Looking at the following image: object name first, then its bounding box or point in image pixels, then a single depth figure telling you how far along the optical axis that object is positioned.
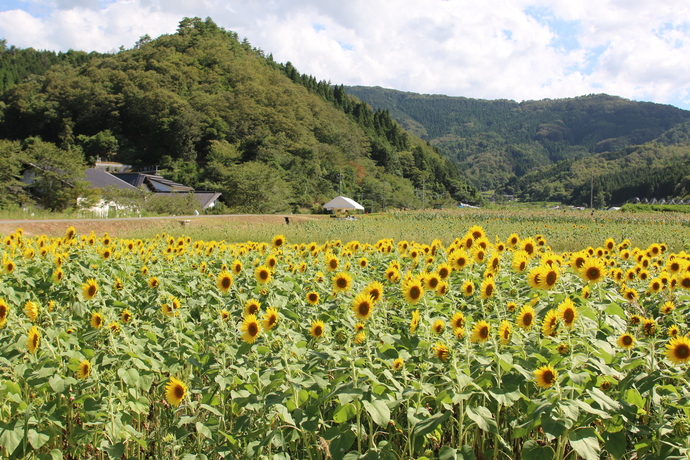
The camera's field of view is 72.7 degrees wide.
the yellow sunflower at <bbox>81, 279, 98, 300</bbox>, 3.15
